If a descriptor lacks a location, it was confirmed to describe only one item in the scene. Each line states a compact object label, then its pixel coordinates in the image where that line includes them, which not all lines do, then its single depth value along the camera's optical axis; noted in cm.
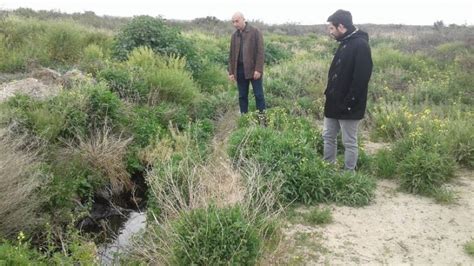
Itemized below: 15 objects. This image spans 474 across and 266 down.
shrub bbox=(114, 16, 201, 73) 1107
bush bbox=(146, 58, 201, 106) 885
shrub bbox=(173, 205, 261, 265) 384
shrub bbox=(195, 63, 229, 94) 1062
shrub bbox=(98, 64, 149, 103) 835
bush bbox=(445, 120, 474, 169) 678
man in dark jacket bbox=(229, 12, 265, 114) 764
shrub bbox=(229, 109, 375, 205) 576
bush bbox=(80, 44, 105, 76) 978
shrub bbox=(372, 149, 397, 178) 655
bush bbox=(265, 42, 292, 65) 1582
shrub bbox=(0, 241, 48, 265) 389
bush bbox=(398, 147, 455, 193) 607
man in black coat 547
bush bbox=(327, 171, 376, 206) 575
